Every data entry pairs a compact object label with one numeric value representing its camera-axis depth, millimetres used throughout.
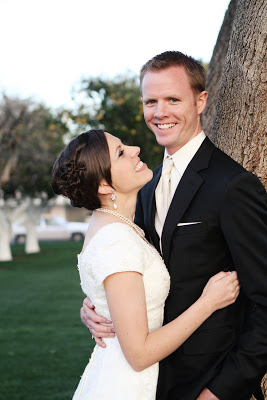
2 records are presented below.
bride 2627
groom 2680
